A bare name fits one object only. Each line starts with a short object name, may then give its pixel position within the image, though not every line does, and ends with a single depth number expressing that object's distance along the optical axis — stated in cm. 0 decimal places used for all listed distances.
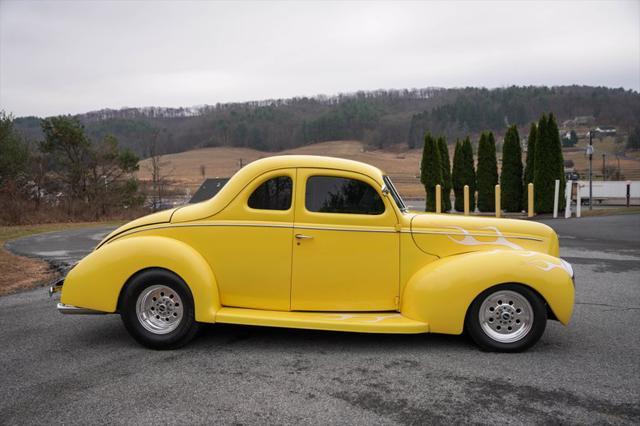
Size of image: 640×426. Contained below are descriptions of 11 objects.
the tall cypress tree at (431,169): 2780
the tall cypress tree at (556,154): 2294
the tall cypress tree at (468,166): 2861
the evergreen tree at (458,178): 2873
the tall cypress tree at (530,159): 2428
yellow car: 489
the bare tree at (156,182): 3306
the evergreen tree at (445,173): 2834
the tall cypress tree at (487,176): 2684
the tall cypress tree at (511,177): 2525
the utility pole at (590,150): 2557
